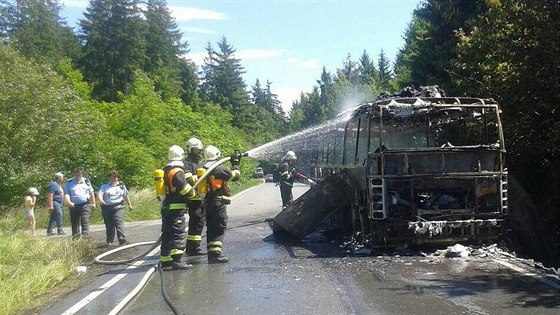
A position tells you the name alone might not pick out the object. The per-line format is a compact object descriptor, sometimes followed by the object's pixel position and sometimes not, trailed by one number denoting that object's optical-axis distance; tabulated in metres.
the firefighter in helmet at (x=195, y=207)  10.29
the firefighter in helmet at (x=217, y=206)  9.88
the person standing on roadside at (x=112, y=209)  12.89
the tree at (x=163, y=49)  61.84
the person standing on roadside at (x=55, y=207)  15.95
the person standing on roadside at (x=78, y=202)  13.59
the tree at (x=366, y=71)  85.93
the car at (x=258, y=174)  69.06
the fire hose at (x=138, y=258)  6.90
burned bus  9.80
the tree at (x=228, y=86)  83.62
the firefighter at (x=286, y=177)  17.14
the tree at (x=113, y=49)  59.47
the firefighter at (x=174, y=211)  9.24
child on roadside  15.82
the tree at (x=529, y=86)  11.80
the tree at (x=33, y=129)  21.70
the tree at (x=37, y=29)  61.38
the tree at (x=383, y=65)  106.03
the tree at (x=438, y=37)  25.00
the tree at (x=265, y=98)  130.88
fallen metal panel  11.54
